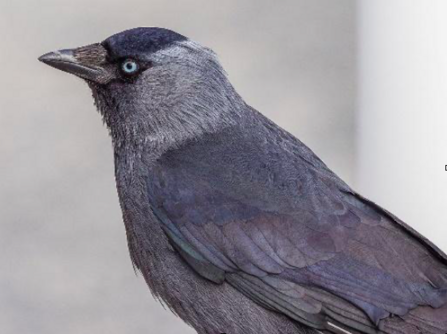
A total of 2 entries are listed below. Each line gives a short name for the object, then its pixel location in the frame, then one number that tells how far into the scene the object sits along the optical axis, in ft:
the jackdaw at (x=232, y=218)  24.62
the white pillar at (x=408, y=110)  29.27
